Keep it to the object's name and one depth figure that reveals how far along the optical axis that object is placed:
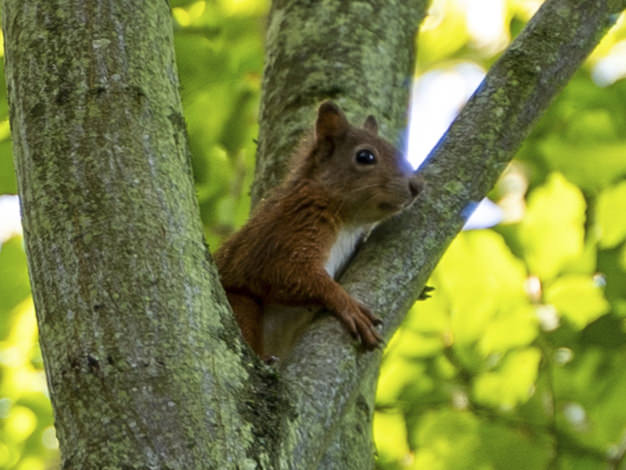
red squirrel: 6.71
